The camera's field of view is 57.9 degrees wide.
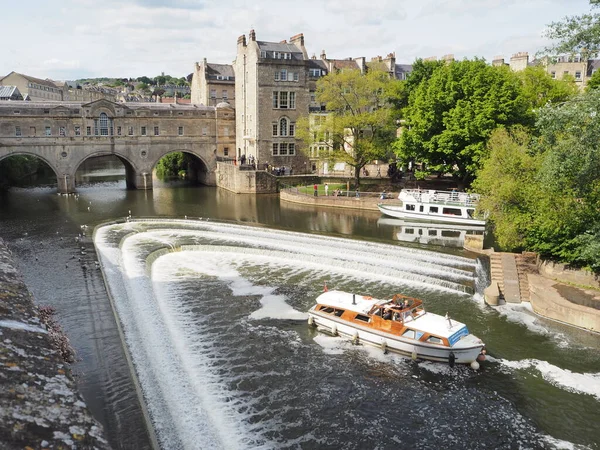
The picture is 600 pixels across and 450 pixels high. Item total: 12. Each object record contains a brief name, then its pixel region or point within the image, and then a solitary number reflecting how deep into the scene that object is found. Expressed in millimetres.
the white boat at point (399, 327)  20391
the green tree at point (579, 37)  20047
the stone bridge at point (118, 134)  60250
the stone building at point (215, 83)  81000
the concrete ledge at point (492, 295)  26016
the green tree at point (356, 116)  55656
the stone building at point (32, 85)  108875
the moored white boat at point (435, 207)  44938
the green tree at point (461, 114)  46250
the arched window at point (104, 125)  63781
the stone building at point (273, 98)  65750
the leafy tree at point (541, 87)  52406
